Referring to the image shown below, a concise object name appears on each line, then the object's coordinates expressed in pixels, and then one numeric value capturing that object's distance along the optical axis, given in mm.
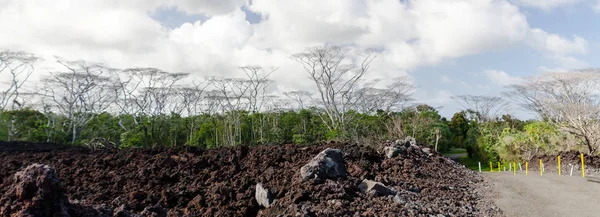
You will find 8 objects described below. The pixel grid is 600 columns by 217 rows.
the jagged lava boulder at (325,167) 7590
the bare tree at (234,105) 30778
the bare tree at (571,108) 20844
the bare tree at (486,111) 47281
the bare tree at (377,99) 44594
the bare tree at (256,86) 40859
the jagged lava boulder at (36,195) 4316
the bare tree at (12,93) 35469
